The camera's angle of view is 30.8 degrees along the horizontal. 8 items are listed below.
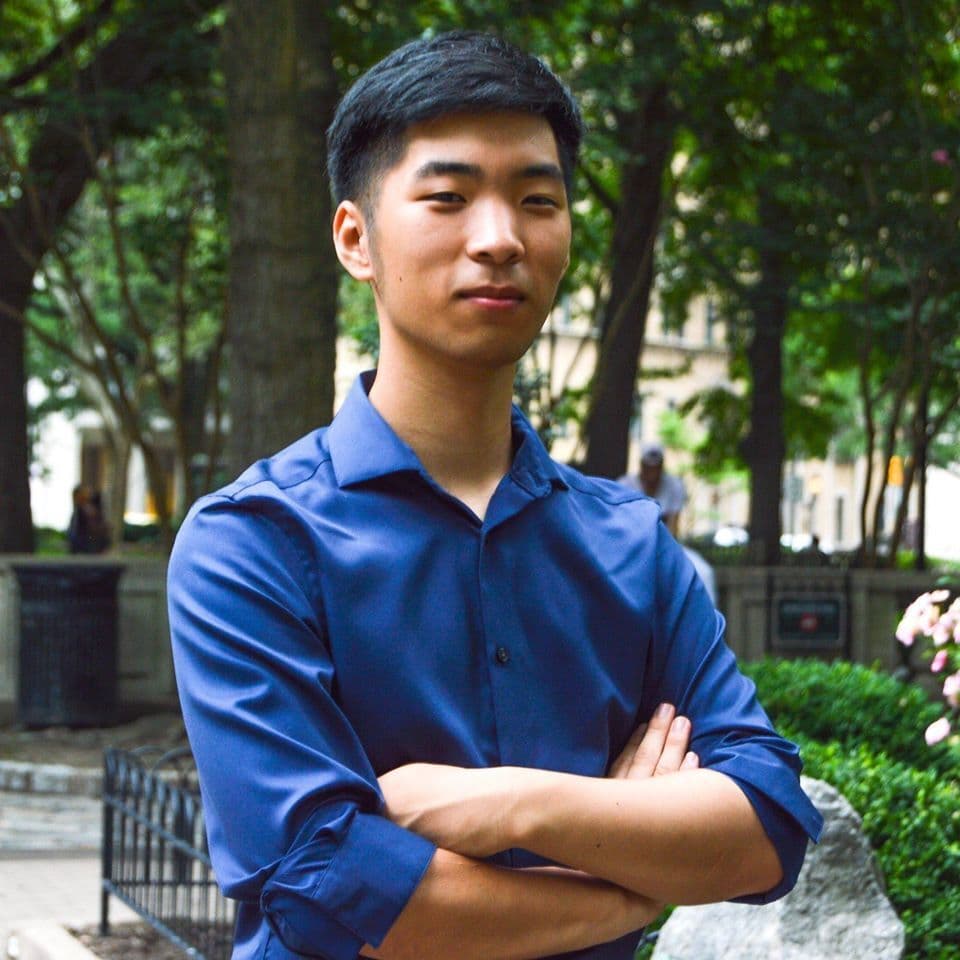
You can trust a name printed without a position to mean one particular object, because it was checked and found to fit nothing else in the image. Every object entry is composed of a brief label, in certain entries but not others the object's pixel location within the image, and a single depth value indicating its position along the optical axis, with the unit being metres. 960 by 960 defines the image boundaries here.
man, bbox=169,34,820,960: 2.00
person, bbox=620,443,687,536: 12.46
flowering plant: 4.81
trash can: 14.25
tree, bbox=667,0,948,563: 16.33
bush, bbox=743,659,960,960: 5.22
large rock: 4.57
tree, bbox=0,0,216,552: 16.08
